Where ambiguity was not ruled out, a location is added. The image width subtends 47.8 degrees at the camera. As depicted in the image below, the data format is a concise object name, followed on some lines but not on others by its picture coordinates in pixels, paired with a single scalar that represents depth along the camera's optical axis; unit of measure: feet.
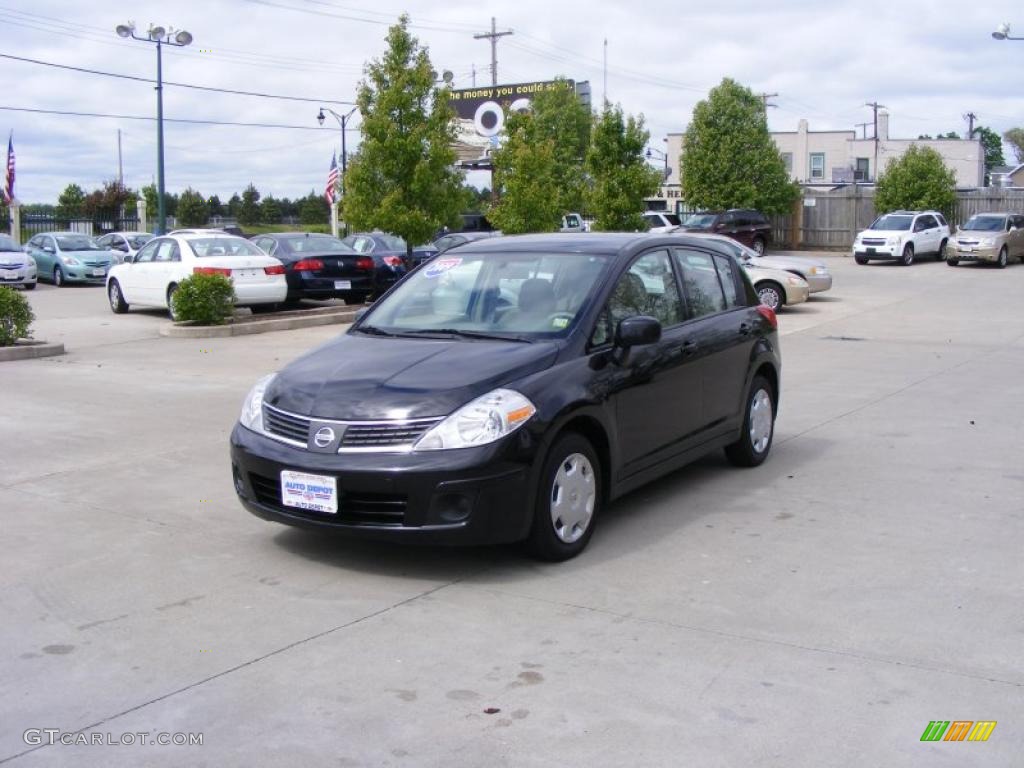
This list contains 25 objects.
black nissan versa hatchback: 18.44
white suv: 119.44
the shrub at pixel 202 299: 57.62
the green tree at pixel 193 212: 223.94
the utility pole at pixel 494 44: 180.75
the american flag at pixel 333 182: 127.44
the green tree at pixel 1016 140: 416.05
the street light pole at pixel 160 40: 116.26
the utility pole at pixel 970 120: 328.49
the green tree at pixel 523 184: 91.04
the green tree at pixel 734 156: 147.23
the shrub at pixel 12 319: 48.83
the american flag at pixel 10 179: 138.72
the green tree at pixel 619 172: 102.37
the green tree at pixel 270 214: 265.32
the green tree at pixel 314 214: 256.93
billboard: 164.55
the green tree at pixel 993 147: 455.63
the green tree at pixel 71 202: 203.62
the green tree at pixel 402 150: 76.38
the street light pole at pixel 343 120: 157.38
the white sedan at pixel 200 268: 63.46
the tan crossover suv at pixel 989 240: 113.80
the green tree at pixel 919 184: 144.56
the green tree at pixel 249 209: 259.39
